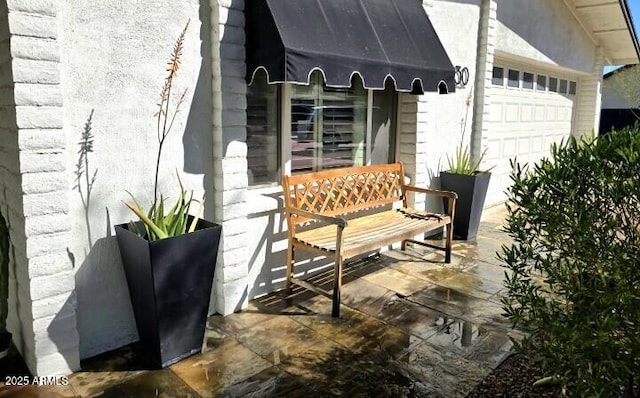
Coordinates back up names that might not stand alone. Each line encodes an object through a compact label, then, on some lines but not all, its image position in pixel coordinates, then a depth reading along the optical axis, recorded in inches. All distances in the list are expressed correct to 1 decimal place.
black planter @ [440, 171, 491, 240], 250.7
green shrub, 83.8
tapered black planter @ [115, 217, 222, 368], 125.6
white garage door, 328.8
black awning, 147.9
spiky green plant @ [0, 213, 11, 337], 127.4
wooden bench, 171.2
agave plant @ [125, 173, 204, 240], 130.3
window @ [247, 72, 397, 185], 177.5
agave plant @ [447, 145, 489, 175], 262.0
